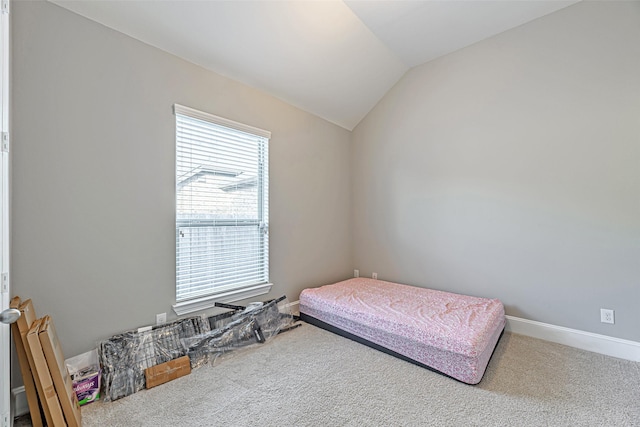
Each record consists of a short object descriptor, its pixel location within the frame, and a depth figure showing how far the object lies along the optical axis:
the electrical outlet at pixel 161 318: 2.32
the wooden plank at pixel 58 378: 1.49
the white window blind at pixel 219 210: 2.50
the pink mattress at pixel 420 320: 2.08
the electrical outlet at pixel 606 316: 2.44
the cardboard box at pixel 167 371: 1.98
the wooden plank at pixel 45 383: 1.44
